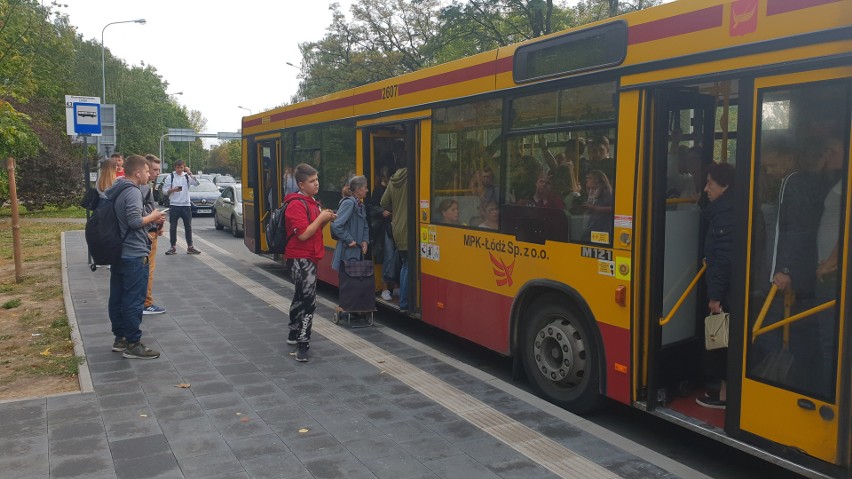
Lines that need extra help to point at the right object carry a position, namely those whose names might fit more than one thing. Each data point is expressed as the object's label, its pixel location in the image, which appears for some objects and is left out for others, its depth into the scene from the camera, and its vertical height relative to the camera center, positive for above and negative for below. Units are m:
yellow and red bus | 3.54 -0.16
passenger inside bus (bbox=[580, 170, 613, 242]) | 4.77 -0.12
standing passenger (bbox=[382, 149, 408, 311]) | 7.72 -0.35
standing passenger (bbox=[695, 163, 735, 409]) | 4.28 -0.30
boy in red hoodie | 6.40 -0.56
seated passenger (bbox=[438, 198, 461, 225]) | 6.66 -0.24
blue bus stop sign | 11.44 +1.09
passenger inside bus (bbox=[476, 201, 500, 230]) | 6.03 -0.26
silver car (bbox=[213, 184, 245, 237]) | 19.11 -0.74
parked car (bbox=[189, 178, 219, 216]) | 26.45 -0.53
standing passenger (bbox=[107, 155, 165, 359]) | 6.32 -0.80
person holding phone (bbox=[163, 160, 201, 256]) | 13.77 -0.30
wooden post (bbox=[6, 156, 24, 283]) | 10.12 -0.70
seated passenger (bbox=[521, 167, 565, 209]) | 5.29 -0.04
